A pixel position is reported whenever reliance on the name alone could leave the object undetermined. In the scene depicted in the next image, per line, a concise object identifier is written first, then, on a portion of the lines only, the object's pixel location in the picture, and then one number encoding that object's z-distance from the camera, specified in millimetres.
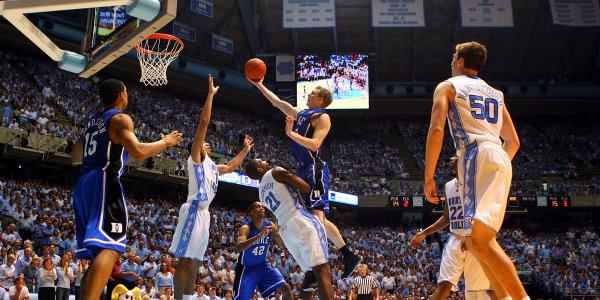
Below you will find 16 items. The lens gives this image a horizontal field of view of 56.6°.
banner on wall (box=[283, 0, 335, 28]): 26594
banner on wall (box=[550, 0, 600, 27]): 27422
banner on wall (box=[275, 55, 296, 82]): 30047
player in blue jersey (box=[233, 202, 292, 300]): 7457
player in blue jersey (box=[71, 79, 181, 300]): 4109
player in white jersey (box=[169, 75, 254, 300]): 5973
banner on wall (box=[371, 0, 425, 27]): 26766
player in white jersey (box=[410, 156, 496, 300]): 6012
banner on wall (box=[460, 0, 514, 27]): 26984
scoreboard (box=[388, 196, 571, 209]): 28897
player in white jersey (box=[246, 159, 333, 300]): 5582
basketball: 6980
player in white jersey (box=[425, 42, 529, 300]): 3777
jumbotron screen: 29406
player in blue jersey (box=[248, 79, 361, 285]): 5992
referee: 13922
